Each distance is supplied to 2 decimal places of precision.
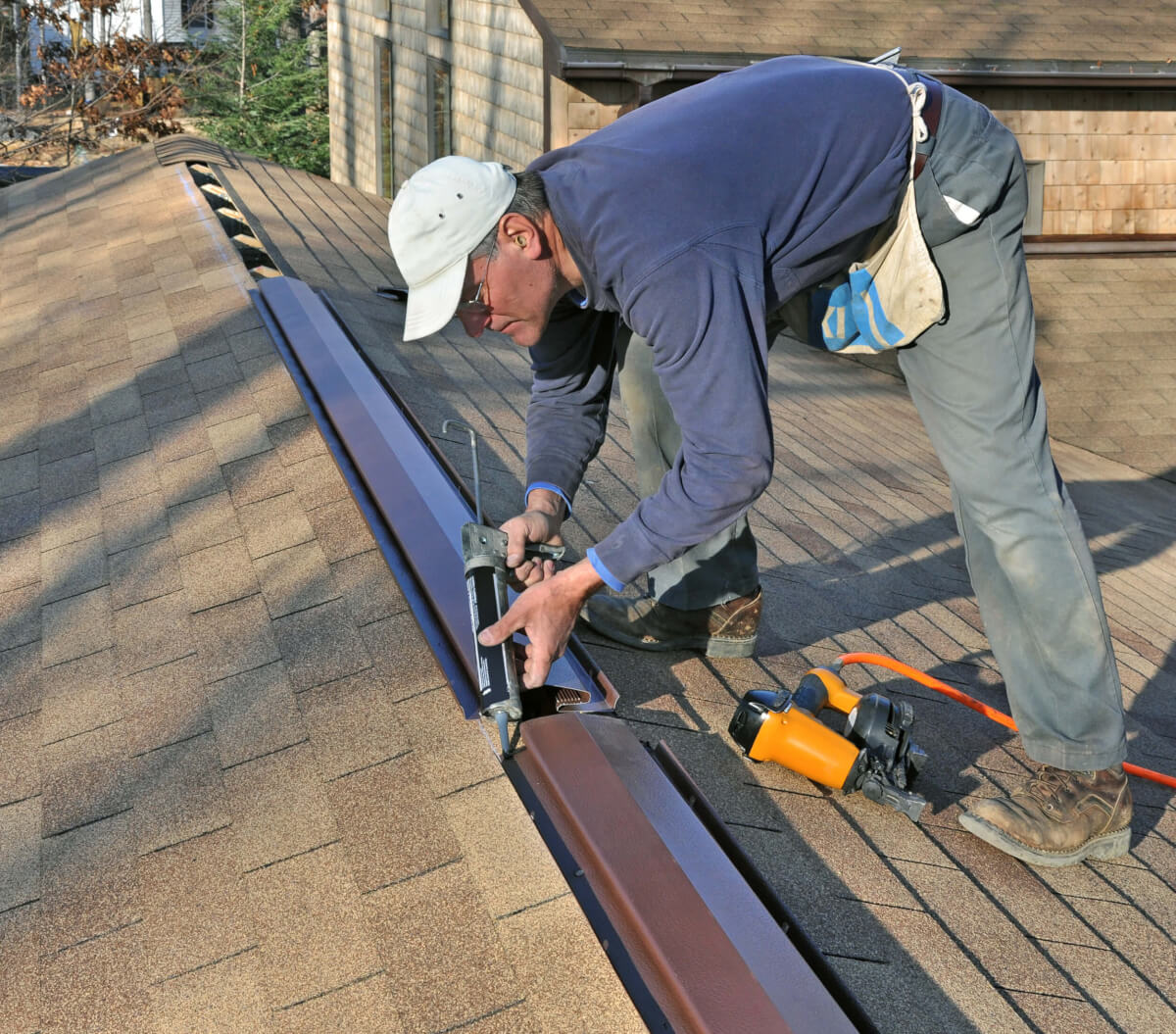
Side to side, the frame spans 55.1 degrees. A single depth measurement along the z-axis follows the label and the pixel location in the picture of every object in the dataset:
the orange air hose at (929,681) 3.05
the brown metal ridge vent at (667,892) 1.61
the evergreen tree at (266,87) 25.86
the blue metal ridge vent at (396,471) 2.52
